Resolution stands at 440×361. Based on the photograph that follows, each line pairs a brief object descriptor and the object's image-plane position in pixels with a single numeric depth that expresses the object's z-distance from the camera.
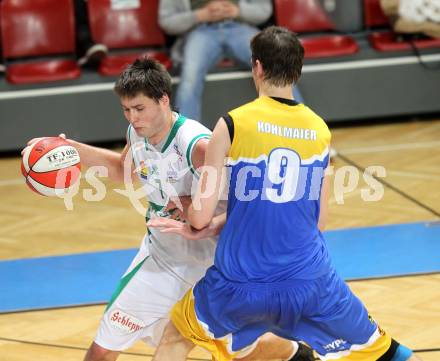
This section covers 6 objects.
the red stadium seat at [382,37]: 18.78
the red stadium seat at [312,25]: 18.55
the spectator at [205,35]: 16.95
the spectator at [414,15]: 18.11
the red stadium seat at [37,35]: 17.94
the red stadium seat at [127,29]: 18.19
